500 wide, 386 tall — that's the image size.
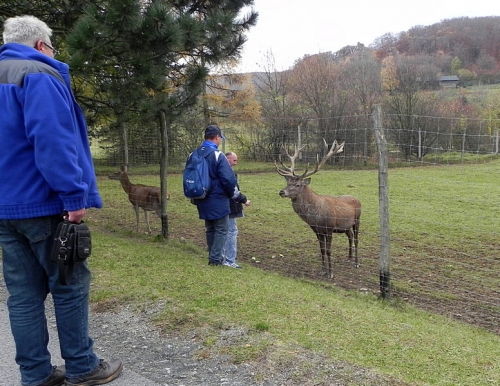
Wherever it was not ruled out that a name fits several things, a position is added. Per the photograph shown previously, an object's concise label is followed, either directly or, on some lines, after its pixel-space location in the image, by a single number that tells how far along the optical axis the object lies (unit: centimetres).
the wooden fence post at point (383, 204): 689
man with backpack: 695
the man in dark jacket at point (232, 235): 793
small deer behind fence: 1180
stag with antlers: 885
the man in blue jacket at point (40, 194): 301
